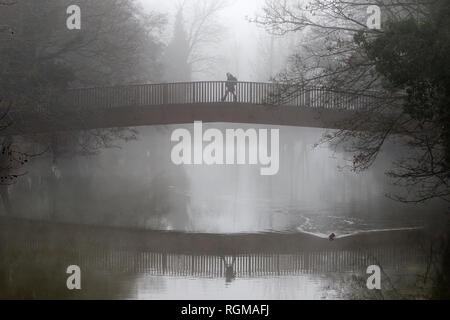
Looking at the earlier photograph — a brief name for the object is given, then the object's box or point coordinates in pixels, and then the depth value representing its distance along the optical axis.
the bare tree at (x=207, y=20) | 50.15
